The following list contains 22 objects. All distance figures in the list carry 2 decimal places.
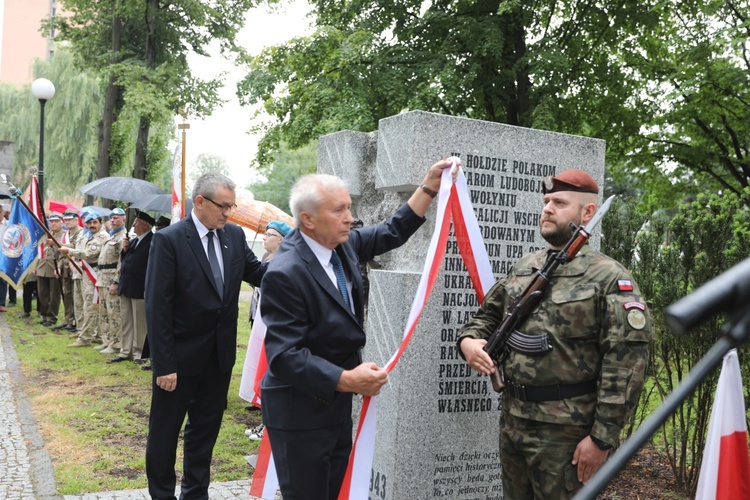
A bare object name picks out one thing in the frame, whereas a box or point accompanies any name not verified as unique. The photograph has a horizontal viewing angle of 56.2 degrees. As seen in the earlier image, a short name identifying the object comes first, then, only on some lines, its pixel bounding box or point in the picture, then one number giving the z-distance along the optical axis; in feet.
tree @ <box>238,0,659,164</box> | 44.27
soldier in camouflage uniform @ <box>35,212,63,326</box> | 47.67
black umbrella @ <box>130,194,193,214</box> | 33.47
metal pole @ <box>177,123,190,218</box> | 21.91
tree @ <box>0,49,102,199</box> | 103.40
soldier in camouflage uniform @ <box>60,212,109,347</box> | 37.93
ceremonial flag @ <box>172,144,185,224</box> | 22.27
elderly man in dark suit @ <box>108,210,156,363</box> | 31.30
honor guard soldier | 10.06
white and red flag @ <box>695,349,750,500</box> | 10.98
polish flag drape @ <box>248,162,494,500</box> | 11.46
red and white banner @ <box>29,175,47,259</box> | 40.45
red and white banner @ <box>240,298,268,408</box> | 20.25
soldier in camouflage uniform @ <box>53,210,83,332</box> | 44.75
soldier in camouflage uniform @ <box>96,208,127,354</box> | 36.55
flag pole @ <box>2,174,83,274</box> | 35.22
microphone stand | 3.36
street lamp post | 49.52
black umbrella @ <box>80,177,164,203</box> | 35.60
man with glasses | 14.24
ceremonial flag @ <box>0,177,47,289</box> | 41.91
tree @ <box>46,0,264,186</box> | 65.16
